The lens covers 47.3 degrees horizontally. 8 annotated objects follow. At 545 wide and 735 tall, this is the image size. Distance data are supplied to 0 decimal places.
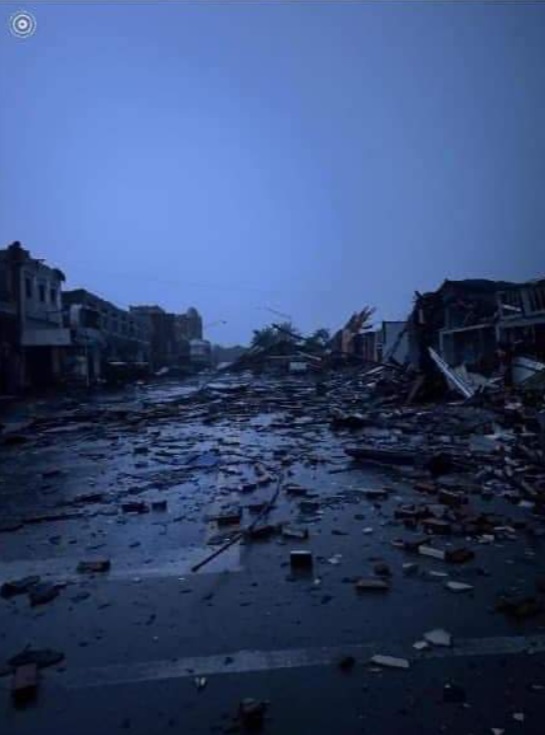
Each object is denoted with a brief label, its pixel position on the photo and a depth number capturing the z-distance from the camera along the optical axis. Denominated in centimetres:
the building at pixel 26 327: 3522
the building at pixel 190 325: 9531
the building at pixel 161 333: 7356
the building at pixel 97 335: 4053
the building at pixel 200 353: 7625
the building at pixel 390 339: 3634
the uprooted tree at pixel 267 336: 6041
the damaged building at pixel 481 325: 1977
